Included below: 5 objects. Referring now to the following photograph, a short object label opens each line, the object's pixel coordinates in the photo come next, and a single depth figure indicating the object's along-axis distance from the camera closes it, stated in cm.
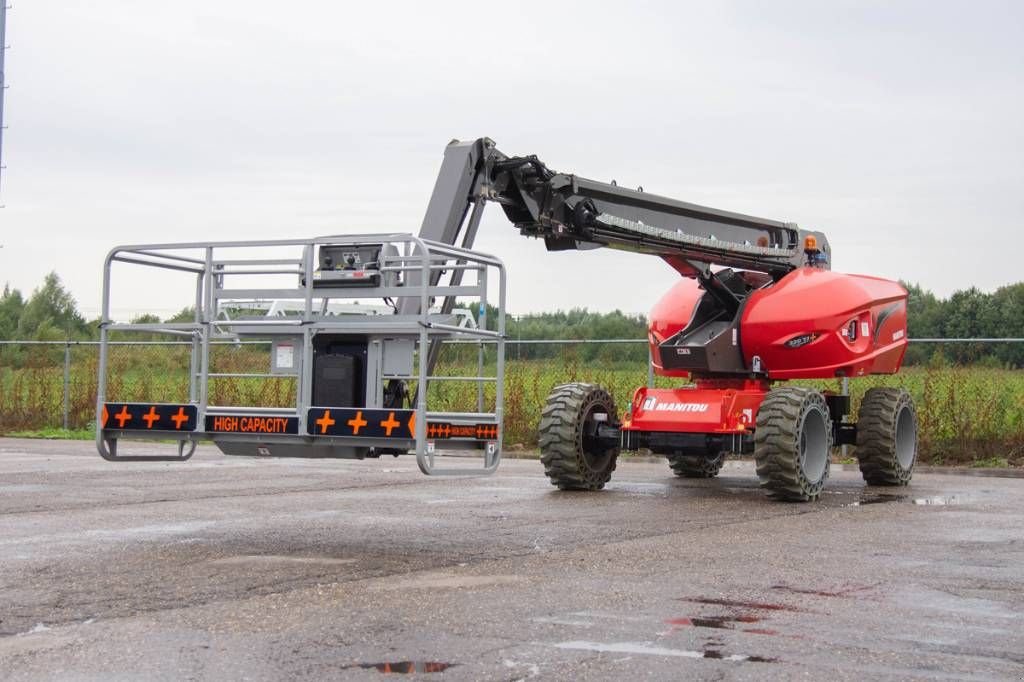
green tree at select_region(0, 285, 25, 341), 5506
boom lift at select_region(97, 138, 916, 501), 1386
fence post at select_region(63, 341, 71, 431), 2764
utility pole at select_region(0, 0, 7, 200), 2636
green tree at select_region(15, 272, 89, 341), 4003
